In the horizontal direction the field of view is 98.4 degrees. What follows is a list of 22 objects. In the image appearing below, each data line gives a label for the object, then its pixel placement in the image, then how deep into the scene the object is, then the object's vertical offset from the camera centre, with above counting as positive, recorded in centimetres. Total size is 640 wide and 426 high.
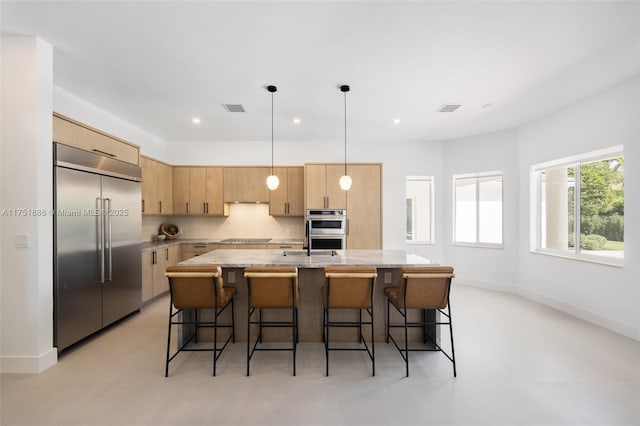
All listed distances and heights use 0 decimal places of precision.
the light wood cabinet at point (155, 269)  413 -85
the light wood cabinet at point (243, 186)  546 +56
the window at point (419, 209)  588 +10
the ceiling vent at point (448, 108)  384 +151
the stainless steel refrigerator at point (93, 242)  262 -29
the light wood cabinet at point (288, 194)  546 +40
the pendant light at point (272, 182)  365 +43
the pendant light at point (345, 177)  330 +48
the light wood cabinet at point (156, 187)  456 +50
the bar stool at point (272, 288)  235 -64
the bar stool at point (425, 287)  237 -64
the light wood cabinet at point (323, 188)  518 +49
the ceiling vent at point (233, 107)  384 +152
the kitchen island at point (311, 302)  295 -96
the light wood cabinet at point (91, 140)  276 +87
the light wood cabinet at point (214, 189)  546 +51
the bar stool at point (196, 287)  235 -63
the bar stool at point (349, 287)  236 -63
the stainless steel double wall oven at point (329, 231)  503 -31
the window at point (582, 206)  350 +10
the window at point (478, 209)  523 +8
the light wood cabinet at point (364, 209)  516 +9
